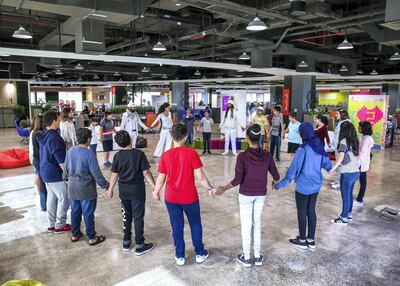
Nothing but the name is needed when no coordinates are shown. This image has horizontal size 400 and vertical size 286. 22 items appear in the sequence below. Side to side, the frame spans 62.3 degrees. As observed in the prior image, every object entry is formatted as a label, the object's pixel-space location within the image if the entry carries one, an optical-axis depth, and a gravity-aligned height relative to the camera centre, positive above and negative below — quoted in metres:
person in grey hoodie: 3.61 -0.83
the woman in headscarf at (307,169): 3.54 -0.71
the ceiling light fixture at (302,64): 12.02 +1.36
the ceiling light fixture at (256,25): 6.16 +1.43
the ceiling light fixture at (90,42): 7.11 +1.29
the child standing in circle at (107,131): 7.69 -0.69
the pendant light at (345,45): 8.22 +1.41
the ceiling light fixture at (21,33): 7.03 +1.43
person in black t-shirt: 3.40 -0.79
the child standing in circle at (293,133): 7.43 -0.70
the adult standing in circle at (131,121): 8.17 -0.48
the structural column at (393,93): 25.31 +0.73
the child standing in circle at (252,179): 3.16 -0.74
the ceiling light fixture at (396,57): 10.27 +1.41
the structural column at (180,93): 23.95 +0.63
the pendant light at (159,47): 8.89 +1.46
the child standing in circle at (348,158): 4.29 -0.72
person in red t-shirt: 3.13 -0.76
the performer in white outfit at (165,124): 8.51 -0.58
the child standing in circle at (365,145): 4.85 -0.62
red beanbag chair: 8.20 -1.46
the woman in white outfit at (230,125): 9.64 -0.68
